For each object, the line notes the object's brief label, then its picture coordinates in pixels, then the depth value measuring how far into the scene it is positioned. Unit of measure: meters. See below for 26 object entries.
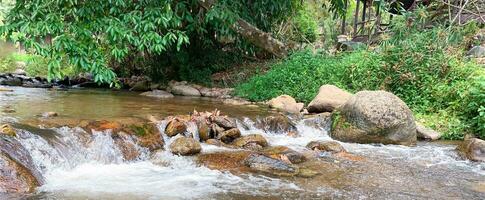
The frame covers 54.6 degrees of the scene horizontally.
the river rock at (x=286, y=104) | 10.07
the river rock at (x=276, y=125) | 8.40
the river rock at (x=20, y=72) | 18.78
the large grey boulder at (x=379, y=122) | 7.87
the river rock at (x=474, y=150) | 6.75
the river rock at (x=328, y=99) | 9.39
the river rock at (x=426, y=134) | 8.30
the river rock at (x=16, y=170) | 4.52
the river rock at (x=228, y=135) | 7.31
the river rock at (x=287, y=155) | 6.21
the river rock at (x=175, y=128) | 7.12
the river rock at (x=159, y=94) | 11.93
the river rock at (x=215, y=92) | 12.56
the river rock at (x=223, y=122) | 7.64
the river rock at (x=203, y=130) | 7.32
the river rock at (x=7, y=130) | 5.48
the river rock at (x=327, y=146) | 7.00
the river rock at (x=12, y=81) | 14.68
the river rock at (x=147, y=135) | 6.64
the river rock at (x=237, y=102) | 10.93
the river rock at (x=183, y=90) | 12.74
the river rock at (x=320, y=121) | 8.61
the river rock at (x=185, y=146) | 6.35
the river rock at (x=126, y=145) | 6.25
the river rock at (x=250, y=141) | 7.04
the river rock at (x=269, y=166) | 5.63
